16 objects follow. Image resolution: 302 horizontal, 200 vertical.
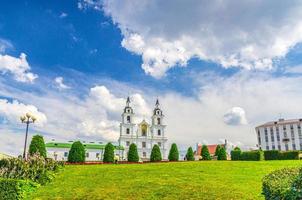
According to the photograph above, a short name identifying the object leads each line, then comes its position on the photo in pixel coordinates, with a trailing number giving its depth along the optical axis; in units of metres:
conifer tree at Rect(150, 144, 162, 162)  29.45
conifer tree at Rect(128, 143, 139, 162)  28.78
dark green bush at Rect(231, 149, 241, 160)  31.71
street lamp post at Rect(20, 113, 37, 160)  19.59
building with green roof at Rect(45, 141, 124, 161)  53.69
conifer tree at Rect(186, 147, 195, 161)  32.50
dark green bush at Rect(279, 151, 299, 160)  27.97
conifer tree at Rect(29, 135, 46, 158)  21.32
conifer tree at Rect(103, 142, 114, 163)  26.21
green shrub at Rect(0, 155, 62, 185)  13.62
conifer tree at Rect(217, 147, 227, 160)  31.33
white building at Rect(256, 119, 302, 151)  66.64
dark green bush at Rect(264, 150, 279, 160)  29.43
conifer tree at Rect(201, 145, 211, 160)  31.61
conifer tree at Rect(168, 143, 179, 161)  31.10
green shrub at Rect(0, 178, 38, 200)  10.81
